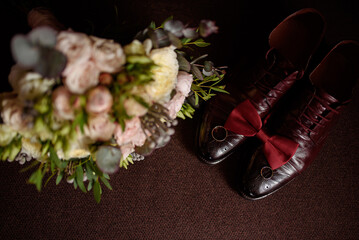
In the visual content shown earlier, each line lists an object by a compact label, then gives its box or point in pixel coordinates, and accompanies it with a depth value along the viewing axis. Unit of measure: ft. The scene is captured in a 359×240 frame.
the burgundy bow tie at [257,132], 2.81
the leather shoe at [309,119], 2.73
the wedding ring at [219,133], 2.97
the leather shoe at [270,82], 2.77
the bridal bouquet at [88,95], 1.33
